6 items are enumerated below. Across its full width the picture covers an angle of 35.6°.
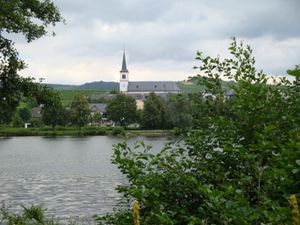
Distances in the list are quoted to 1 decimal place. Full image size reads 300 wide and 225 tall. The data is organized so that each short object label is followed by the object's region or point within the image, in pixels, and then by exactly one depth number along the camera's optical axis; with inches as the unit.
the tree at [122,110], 5137.8
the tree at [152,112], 4576.8
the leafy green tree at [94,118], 4830.5
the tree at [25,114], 6064.0
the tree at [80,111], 4721.5
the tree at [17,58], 479.2
